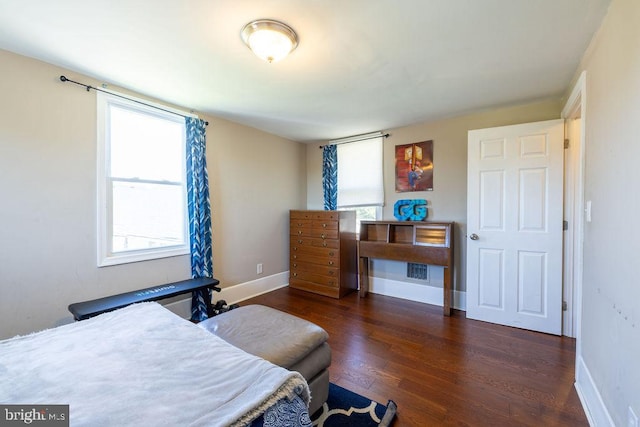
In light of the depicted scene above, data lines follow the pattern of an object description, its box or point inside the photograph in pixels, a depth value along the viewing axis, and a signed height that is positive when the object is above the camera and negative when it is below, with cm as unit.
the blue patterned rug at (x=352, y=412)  149 -121
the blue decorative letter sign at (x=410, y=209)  337 +4
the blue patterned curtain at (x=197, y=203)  289 +9
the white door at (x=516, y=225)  250 -12
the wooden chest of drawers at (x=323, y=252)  359 -59
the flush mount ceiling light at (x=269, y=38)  156 +109
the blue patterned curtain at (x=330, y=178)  412 +55
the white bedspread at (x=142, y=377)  78 -60
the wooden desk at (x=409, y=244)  300 -40
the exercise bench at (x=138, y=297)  200 -76
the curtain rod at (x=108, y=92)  209 +106
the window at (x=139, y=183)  235 +28
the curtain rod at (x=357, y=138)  371 +111
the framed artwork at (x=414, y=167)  338 +61
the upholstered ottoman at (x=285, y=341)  138 -72
